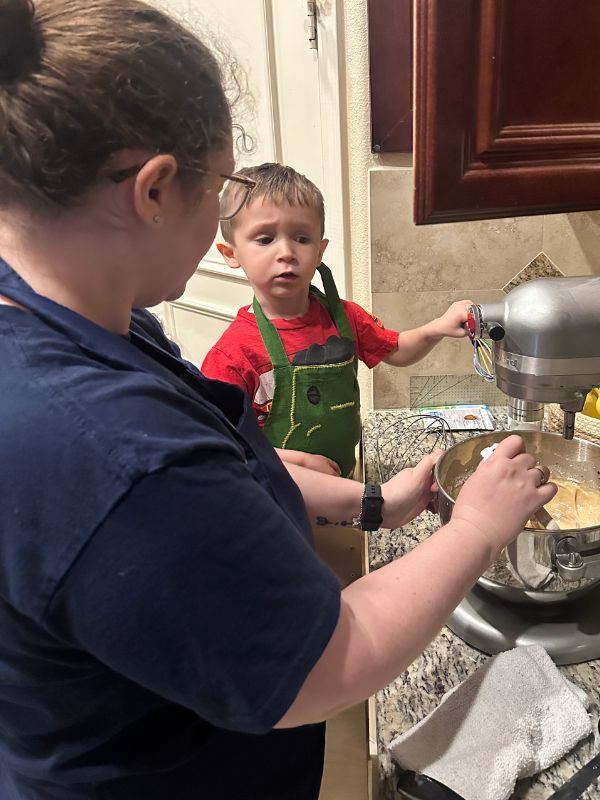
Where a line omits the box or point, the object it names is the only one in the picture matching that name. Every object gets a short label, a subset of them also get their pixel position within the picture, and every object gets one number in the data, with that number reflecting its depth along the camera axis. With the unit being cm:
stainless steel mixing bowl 63
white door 147
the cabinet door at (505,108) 71
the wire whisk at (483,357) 79
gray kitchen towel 56
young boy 108
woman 35
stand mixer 62
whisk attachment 116
